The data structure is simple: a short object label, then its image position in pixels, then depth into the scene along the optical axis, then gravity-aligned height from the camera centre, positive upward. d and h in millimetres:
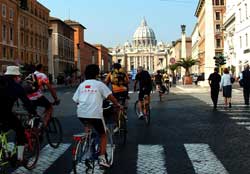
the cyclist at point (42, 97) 8642 -332
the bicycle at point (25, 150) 6160 -1034
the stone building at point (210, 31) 33906 +5941
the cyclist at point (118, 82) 10617 -61
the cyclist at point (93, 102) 6188 -319
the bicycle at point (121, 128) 9156 -1013
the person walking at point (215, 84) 17641 -222
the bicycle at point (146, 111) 12580 -912
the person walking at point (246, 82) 18922 -161
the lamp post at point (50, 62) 80625 +3414
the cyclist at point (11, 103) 6199 -317
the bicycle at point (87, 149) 5945 -953
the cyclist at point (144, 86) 12883 -200
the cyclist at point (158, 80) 23875 -53
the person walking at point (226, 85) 18125 -270
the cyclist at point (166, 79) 31934 -4
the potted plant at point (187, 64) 52094 +1752
